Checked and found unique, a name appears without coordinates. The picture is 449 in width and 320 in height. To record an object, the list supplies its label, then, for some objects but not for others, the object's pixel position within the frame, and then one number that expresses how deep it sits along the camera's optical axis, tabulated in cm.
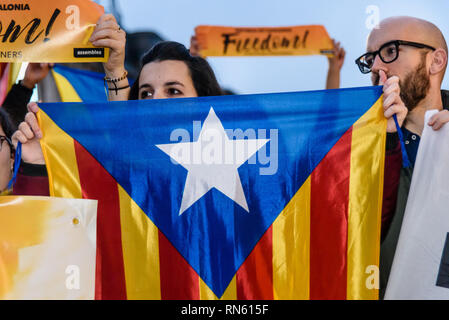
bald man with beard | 279
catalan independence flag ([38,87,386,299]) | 226
